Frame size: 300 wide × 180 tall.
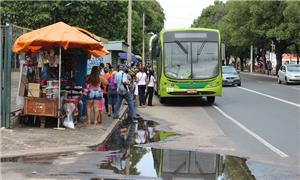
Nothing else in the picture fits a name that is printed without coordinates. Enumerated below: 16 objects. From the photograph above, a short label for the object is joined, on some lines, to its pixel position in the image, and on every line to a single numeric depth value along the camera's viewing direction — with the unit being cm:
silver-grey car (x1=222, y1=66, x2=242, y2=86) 3791
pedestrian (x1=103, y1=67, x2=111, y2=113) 1759
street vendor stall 1300
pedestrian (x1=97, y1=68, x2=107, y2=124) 1489
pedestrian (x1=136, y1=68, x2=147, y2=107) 2123
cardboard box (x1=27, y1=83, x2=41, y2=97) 1342
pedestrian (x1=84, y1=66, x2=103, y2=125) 1470
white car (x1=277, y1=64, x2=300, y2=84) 3912
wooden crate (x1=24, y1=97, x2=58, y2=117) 1335
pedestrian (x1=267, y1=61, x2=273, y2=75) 6825
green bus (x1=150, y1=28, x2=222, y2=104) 2180
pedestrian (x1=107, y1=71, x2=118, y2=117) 1691
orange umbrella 1288
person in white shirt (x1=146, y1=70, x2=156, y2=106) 2212
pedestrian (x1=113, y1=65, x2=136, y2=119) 1673
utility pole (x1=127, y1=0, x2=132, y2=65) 2722
